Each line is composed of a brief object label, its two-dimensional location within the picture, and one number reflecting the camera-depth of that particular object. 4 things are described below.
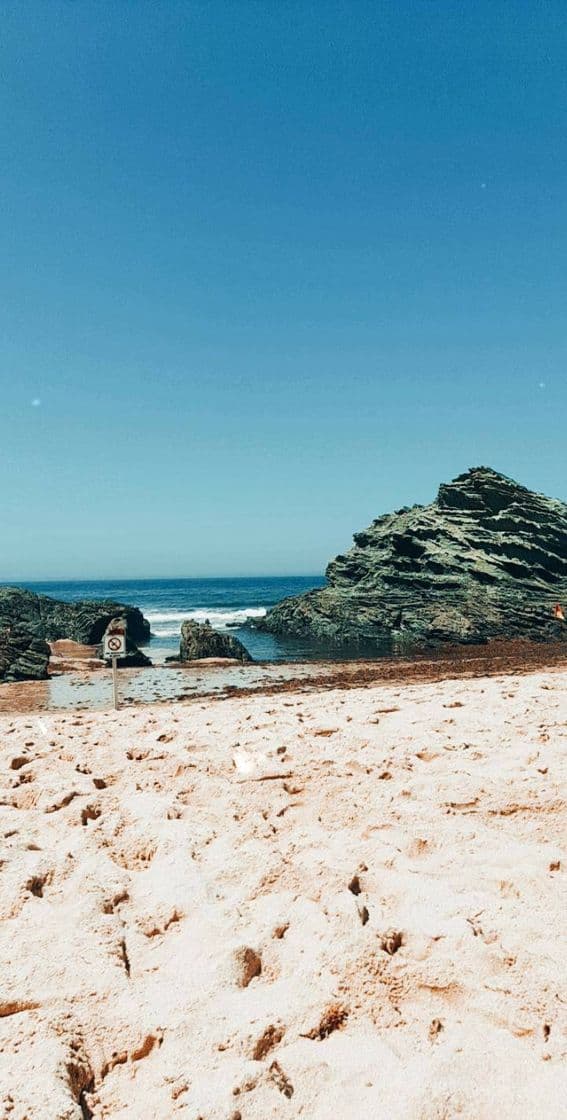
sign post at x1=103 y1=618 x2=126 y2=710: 13.27
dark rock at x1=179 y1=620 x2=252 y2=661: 25.19
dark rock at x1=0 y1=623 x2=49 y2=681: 20.69
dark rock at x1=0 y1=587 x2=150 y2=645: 35.06
